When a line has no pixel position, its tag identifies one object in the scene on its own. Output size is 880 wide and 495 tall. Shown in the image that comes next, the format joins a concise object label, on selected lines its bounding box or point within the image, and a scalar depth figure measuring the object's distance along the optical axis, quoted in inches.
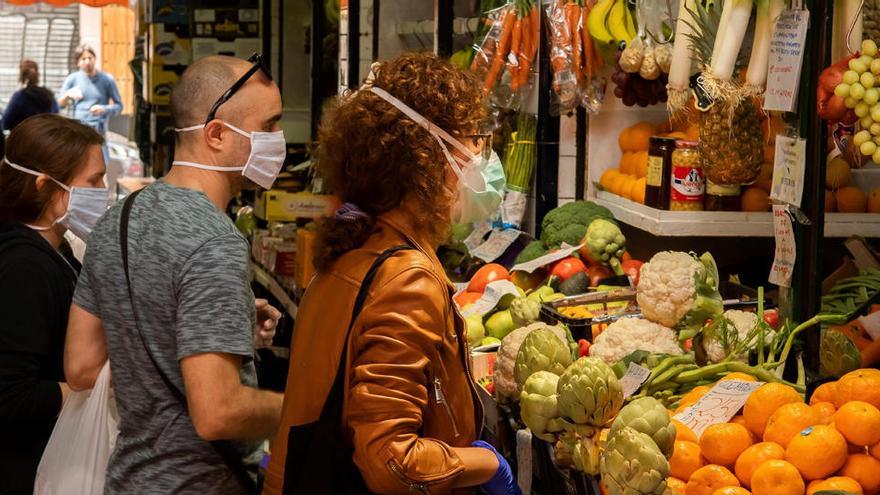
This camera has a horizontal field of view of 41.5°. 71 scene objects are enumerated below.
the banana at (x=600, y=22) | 172.9
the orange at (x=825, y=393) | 91.8
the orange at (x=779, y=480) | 84.5
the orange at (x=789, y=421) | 89.3
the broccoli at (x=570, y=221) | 169.0
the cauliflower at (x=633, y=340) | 119.6
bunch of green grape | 88.0
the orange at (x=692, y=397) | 104.3
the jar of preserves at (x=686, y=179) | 152.1
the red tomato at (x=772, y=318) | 128.1
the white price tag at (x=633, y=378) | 111.3
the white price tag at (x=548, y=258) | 165.2
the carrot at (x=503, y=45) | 188.7
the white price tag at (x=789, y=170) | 109.0
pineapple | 138.5
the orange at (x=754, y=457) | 88.4
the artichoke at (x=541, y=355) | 108.3
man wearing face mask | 94.3
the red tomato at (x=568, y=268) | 162.5
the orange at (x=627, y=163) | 175.5
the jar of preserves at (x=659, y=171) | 154.3
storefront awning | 454.4
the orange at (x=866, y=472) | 84.7
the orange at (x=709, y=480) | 89.5
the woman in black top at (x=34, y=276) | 121.6
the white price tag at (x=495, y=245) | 186.5
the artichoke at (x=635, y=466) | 81.0
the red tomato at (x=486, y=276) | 170.1
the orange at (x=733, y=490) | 86.7
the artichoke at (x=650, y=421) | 85.0
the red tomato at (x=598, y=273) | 162.9
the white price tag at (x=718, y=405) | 98.3
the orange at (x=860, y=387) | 88.0
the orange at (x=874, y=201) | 154.1
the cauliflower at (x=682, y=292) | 119.9
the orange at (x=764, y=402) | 94.0
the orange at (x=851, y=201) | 155.8
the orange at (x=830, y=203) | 157.6
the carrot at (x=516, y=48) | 187.9
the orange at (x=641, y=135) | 175.6
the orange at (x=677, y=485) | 91.6
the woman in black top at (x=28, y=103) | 503.5
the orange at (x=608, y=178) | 179.5
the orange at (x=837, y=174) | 157.3
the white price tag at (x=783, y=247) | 111.5
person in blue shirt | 589.3
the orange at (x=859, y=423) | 84.7
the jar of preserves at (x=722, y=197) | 151.9
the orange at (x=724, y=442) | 92.0
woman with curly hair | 83.6
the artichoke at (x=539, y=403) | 100.2
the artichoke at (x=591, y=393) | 92.7
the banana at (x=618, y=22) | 171.2
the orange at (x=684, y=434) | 96.1
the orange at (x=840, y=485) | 83.5
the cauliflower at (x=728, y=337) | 115.0
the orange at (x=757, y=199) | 153.9
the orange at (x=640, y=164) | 169.7
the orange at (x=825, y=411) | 89.1
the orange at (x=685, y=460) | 93.7
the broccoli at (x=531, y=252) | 174.9
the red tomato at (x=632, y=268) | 159.6
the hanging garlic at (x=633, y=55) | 164.1
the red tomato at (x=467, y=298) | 167.0
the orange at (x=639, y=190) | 166.1
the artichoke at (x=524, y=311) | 141.6
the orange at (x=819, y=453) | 84.7
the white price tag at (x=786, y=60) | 107.2
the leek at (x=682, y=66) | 144.5
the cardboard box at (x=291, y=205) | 251.1
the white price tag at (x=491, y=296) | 156.3
